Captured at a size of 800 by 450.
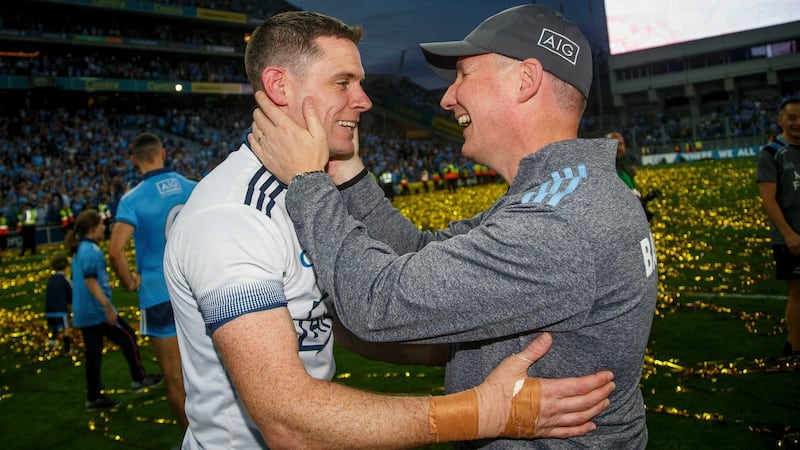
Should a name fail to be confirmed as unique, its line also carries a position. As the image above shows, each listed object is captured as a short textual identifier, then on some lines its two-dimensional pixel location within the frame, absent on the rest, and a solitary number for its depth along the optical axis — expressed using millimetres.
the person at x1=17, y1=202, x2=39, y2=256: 21766
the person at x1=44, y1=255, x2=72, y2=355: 8852
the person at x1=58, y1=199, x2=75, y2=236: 24516
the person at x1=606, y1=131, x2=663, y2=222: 8154
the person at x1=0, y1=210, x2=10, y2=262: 21938
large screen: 49375
